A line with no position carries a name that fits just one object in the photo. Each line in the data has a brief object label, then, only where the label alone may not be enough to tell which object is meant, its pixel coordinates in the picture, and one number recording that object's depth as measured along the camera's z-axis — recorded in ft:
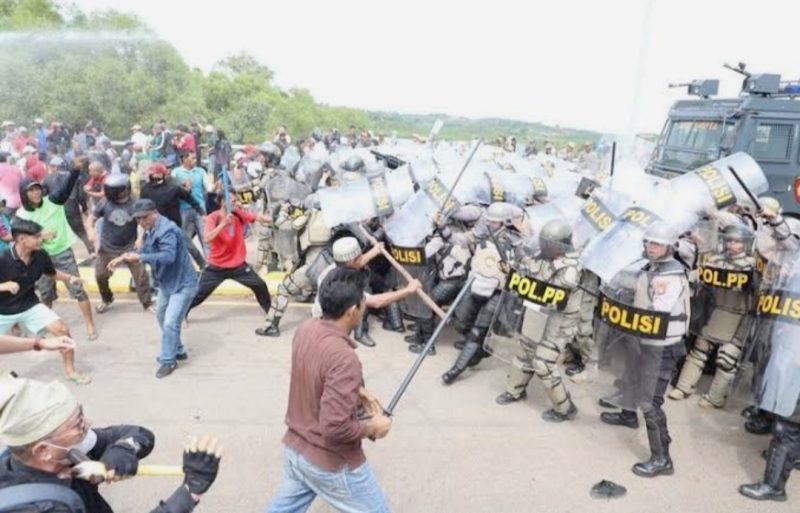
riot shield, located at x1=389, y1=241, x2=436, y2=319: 19.81
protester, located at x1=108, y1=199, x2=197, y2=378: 17.11
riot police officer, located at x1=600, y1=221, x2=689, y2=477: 13.41
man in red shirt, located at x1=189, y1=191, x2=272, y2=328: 19.74
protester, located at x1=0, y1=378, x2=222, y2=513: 6.02
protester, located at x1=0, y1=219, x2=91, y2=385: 15.74
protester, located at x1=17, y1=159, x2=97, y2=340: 20.79
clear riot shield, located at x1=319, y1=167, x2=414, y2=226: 20.83
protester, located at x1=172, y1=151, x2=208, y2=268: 26.76
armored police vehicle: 28.25
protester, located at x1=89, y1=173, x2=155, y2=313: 21.29
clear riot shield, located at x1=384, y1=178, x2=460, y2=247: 20.53
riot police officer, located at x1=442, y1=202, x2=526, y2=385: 18.07
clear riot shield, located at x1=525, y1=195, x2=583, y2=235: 19.24
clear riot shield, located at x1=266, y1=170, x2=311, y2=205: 26.76
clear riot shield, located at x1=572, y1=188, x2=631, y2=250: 16.69
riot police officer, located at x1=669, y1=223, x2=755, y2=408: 16.17
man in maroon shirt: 8.16
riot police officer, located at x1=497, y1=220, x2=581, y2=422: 15.40
